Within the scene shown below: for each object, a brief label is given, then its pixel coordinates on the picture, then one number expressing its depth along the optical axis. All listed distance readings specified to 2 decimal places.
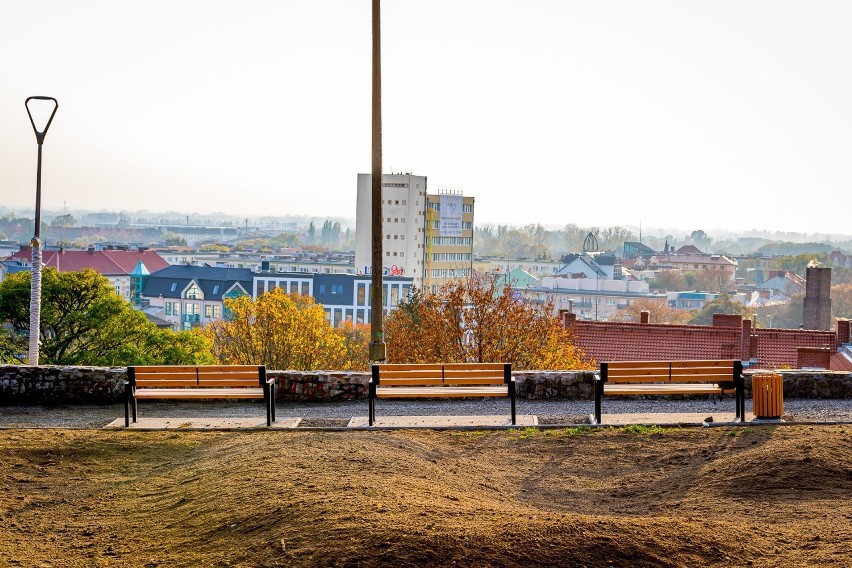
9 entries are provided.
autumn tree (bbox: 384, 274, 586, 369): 37.38
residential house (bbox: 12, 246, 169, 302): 154.88
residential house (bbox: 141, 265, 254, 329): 154.00
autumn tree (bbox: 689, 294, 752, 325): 136.16
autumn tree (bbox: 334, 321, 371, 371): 49.21
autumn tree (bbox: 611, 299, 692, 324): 132.50
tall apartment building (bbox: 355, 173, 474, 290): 168.75
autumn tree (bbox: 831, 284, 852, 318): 147.62
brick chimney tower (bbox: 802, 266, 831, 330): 72.00
